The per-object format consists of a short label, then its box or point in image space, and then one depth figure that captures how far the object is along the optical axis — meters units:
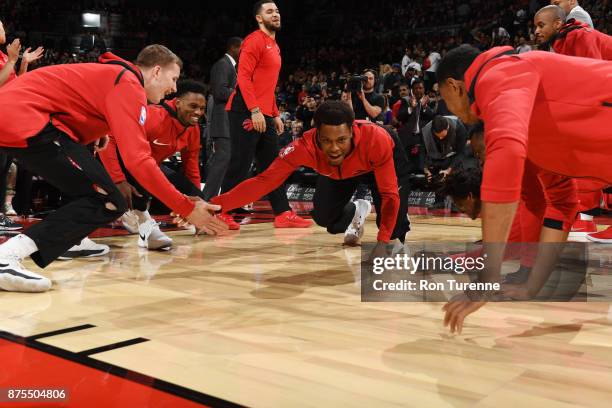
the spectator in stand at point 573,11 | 4.29
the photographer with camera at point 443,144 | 5.80
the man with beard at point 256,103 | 4.86
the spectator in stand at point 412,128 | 7.16
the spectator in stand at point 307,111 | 7.88
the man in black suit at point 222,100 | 5.60
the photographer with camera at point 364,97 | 5.83
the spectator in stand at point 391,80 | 9.27
